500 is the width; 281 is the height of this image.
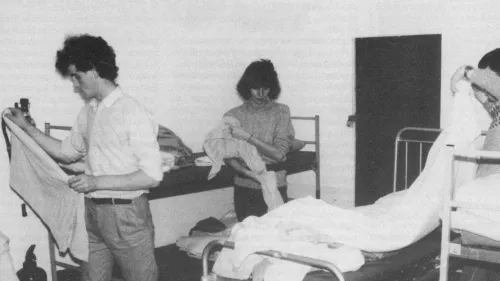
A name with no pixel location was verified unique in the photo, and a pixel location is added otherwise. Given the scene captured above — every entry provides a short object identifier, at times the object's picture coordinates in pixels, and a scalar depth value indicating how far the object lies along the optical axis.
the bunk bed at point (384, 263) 2.50
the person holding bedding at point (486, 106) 2.70
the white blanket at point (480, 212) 2.60
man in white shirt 2.87
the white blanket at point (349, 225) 2.67
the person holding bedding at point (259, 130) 4.25
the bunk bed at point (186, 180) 4.36
